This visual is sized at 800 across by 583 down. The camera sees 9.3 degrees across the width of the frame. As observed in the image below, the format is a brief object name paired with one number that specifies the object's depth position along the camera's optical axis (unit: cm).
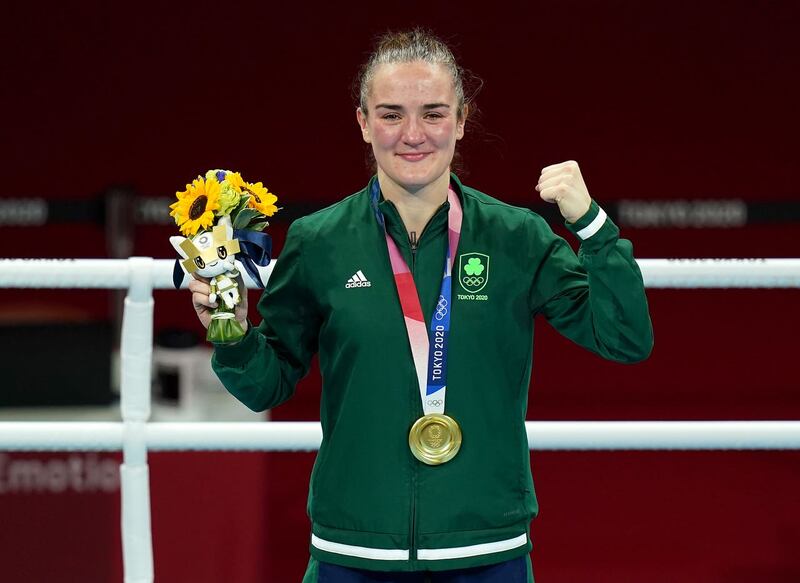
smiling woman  815
